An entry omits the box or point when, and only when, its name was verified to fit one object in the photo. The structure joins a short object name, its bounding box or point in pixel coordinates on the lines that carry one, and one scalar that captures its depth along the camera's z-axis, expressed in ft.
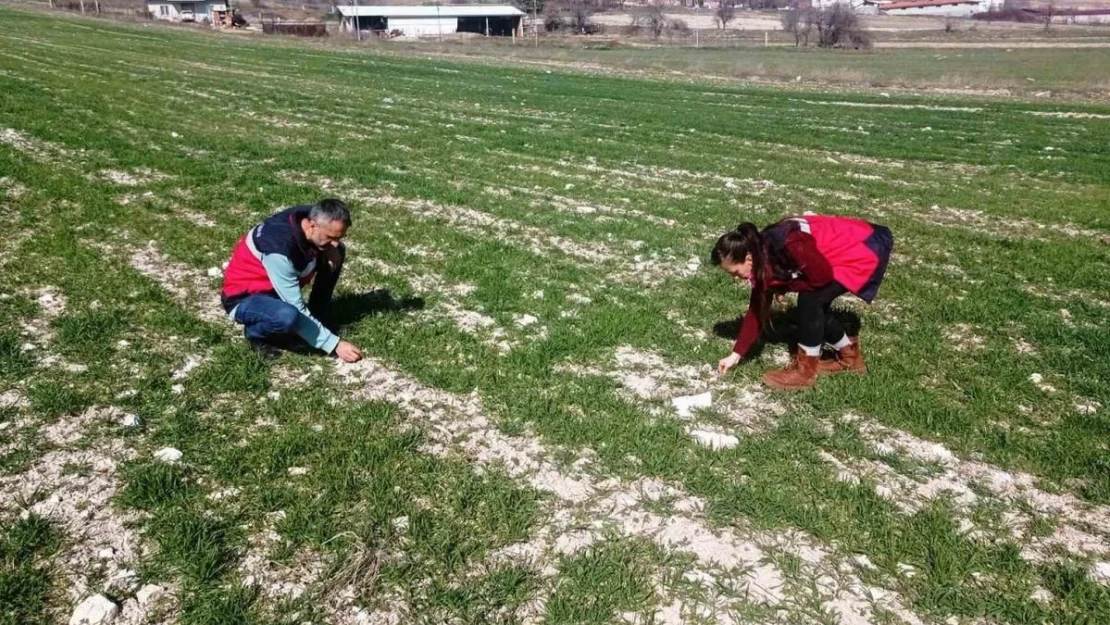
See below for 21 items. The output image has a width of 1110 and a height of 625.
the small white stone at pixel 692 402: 17.92
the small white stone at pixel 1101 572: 12.48
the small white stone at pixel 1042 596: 12.01
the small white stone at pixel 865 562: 12.71
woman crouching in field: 16.96
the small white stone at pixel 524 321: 22.52
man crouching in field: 18.21
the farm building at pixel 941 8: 477.77
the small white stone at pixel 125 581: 11.69
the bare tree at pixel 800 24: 262.06
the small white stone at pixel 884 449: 16.08
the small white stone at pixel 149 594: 11.48
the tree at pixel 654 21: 298.56
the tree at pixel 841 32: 247.09
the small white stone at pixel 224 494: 13.94
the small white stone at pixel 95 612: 11.03
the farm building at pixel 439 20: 280.51
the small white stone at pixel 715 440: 16.28
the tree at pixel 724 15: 337.93
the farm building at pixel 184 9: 281.95
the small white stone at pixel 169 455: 14.94
